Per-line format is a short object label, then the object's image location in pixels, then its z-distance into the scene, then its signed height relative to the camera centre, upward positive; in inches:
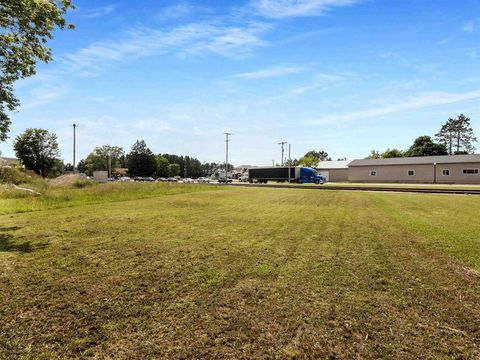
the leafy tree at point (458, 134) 3983.8 +544.3
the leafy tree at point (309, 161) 3553.2 +158.5
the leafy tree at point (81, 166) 6523.6 +192.4
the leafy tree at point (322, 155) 6100.4 +403.2
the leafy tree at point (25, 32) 360.2 +190.8
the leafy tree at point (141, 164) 4594.0 +160.4
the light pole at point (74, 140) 2119.3 +252.7
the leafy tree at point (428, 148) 3525.3 +304.2
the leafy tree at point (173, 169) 5281.5 +94.4
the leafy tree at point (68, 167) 6523.6 +171.2
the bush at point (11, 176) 1321.4 -5.8
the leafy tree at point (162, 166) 5011.3 +144.3
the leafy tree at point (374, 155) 4213.1 +270.3
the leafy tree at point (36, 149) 3041.3 +263.5
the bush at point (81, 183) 1282.7 -39.7
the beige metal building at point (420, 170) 2122.3 +32.2
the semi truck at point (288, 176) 2217.0 -7.3
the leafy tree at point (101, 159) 5103.3 +274.7
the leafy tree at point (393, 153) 3759.8 +263.4
